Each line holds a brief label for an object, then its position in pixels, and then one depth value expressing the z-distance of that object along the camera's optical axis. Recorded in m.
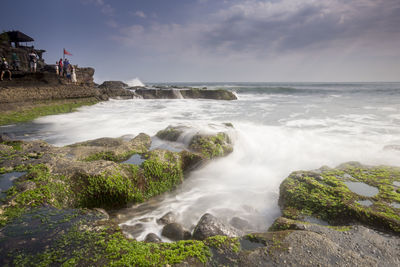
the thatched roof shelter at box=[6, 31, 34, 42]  29.52
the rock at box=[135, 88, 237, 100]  29.06
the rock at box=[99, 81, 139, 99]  24.44
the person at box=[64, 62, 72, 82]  19.16
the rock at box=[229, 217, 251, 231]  3.67
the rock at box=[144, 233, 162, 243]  3.01
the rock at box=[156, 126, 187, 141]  7.46
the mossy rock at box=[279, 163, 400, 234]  3.02
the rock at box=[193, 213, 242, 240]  2.95
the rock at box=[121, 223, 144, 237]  3.45
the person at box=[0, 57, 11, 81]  14.67
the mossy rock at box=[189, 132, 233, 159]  6.42
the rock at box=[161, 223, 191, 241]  3.24
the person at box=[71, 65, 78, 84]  19.56
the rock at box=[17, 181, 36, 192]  3.28
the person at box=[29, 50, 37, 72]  18.87
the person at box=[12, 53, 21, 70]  19.34
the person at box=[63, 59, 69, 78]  19.64
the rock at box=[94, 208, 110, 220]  3.07
